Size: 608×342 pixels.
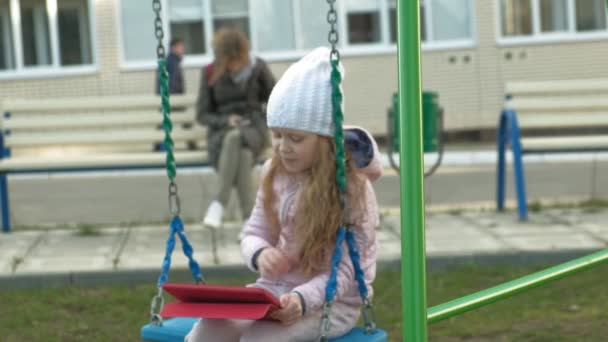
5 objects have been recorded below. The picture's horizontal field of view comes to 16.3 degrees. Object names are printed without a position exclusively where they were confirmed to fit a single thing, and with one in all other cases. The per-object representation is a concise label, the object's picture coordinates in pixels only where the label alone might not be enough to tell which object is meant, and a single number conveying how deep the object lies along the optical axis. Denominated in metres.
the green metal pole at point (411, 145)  5.68
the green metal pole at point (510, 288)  6.19
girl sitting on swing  5.80
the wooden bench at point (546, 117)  14.04
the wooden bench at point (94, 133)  14.09
